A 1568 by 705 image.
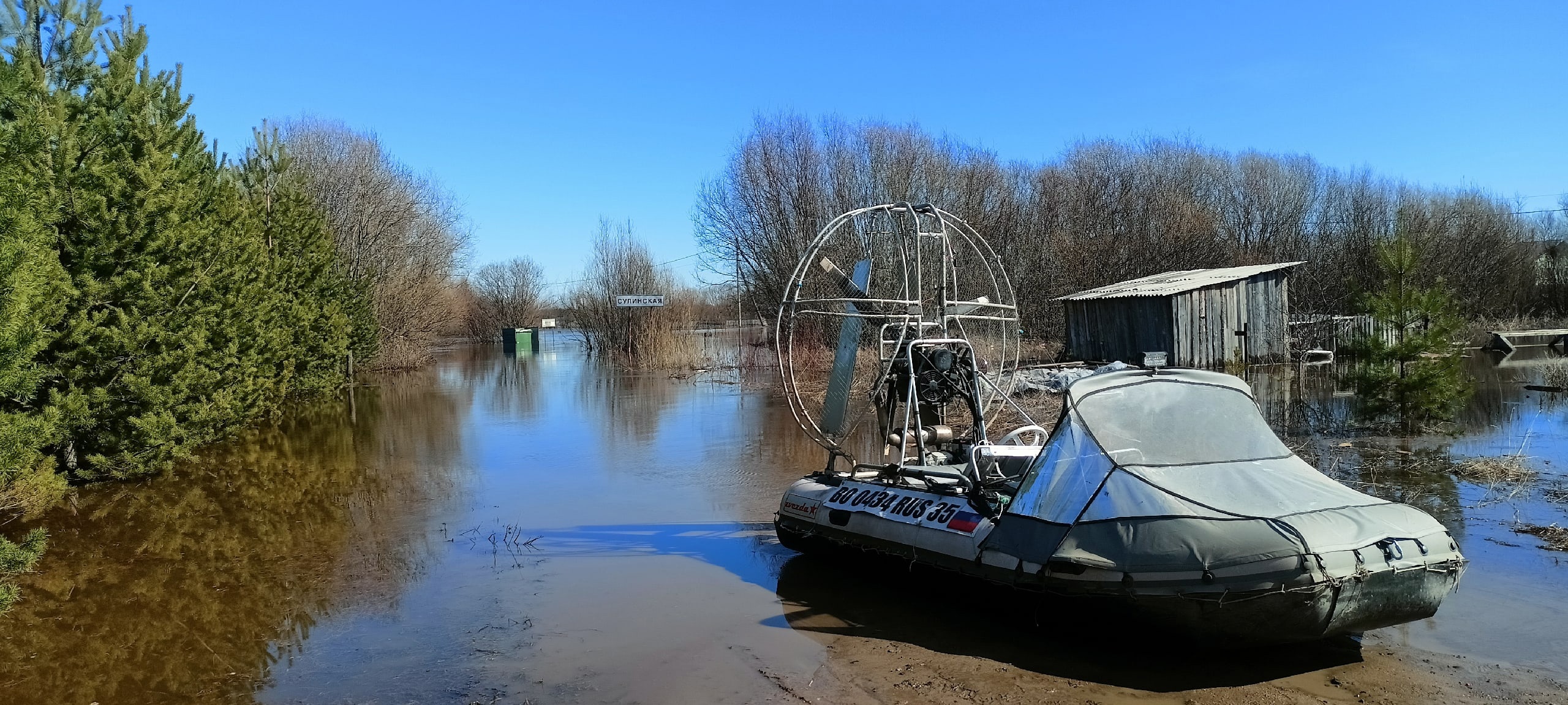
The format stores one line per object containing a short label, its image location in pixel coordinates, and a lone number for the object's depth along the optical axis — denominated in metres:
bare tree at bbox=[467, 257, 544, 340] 71.12
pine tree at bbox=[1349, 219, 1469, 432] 13.03
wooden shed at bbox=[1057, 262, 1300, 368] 25.02
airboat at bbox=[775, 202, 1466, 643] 5.25
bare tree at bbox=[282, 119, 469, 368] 32.19
